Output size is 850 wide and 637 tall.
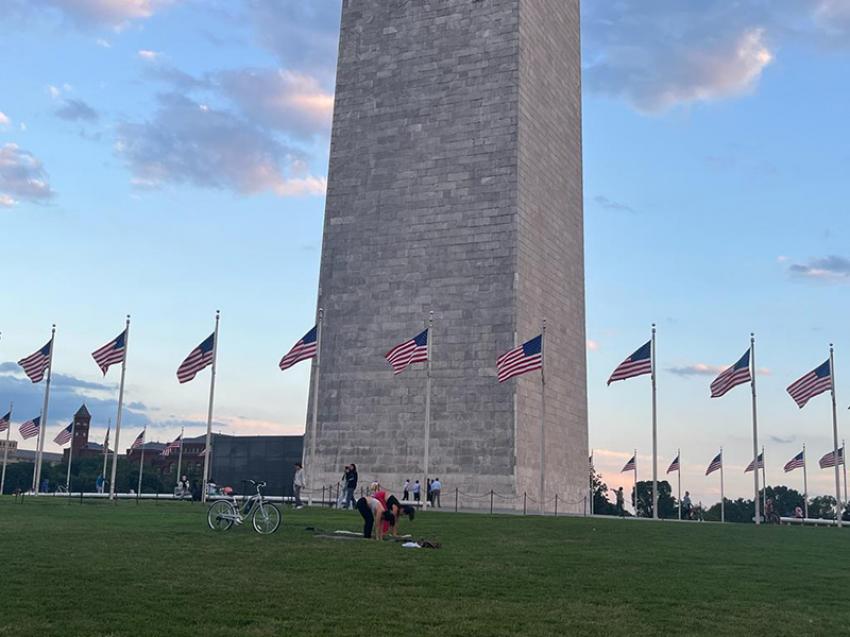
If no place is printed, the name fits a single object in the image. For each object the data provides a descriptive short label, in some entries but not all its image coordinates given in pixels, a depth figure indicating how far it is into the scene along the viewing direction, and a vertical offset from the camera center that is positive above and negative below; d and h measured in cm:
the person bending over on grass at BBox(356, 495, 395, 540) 2102 -52
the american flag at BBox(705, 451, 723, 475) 6029 +236
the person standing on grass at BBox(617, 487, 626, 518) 6704 -35
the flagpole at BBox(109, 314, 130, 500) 3779 +330
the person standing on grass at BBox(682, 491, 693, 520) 9644 -47
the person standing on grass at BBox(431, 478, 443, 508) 4158 +5
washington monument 4484 +1205
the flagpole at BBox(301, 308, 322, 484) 4188 +265
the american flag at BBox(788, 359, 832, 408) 4091 +509
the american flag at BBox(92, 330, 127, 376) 3994 +537
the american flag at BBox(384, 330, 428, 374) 3762 +546
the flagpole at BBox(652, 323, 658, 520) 4108 +106
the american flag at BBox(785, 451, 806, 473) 5516 +245
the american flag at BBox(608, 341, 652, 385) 3938 +548
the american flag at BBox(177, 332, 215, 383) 3828 +489
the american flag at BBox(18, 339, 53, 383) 4250 +514
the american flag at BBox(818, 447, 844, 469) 4872 +231
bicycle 2203 -68
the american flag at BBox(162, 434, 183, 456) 6181 +256
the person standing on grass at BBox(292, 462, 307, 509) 3990 +35
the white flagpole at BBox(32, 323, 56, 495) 4615 +237
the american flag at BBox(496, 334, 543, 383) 3659 +521
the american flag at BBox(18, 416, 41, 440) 5031 +265
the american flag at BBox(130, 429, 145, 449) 6345 +284
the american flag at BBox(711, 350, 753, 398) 4103 +530
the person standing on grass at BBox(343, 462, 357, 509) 3556 +30
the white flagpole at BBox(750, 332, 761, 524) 4362 +366
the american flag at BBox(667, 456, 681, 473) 6881 +240
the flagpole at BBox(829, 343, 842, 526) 4240 +332
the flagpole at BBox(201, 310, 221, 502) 3897 +258
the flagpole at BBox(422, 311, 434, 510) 4025 +351
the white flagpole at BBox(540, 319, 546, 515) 3881 +203
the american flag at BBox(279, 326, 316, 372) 3841 +548
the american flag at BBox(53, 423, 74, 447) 5301 +239
